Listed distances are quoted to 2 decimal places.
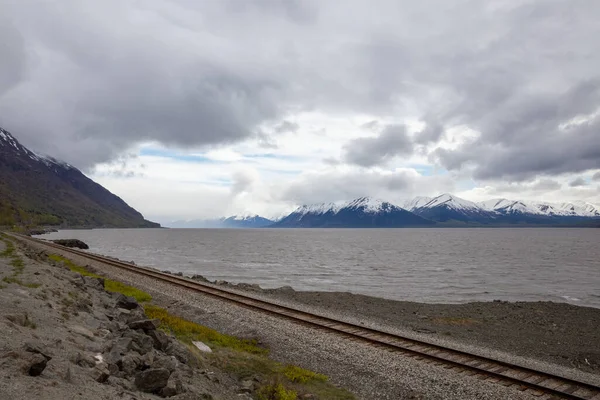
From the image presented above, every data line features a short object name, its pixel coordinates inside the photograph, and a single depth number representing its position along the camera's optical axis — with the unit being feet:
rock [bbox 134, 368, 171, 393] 32.07
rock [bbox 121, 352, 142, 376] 34.83
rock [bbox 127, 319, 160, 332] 49.37
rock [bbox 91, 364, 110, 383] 30.73
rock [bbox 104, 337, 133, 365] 36.06
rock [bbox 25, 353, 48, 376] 27.07
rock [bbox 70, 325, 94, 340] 43.06
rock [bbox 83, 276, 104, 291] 82.25
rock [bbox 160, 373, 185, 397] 32.22
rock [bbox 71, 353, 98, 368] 32.99
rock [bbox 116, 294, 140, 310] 69.92
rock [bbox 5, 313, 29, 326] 38.17
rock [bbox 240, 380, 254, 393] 43.80
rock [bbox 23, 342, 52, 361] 29.19
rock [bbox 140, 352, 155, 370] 36.60
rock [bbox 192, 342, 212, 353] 56.22
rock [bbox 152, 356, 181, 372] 35.85
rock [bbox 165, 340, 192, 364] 45.65
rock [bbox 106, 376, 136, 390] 31.22
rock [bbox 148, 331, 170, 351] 46.21
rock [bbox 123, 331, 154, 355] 41.10
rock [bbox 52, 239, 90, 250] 361.69
